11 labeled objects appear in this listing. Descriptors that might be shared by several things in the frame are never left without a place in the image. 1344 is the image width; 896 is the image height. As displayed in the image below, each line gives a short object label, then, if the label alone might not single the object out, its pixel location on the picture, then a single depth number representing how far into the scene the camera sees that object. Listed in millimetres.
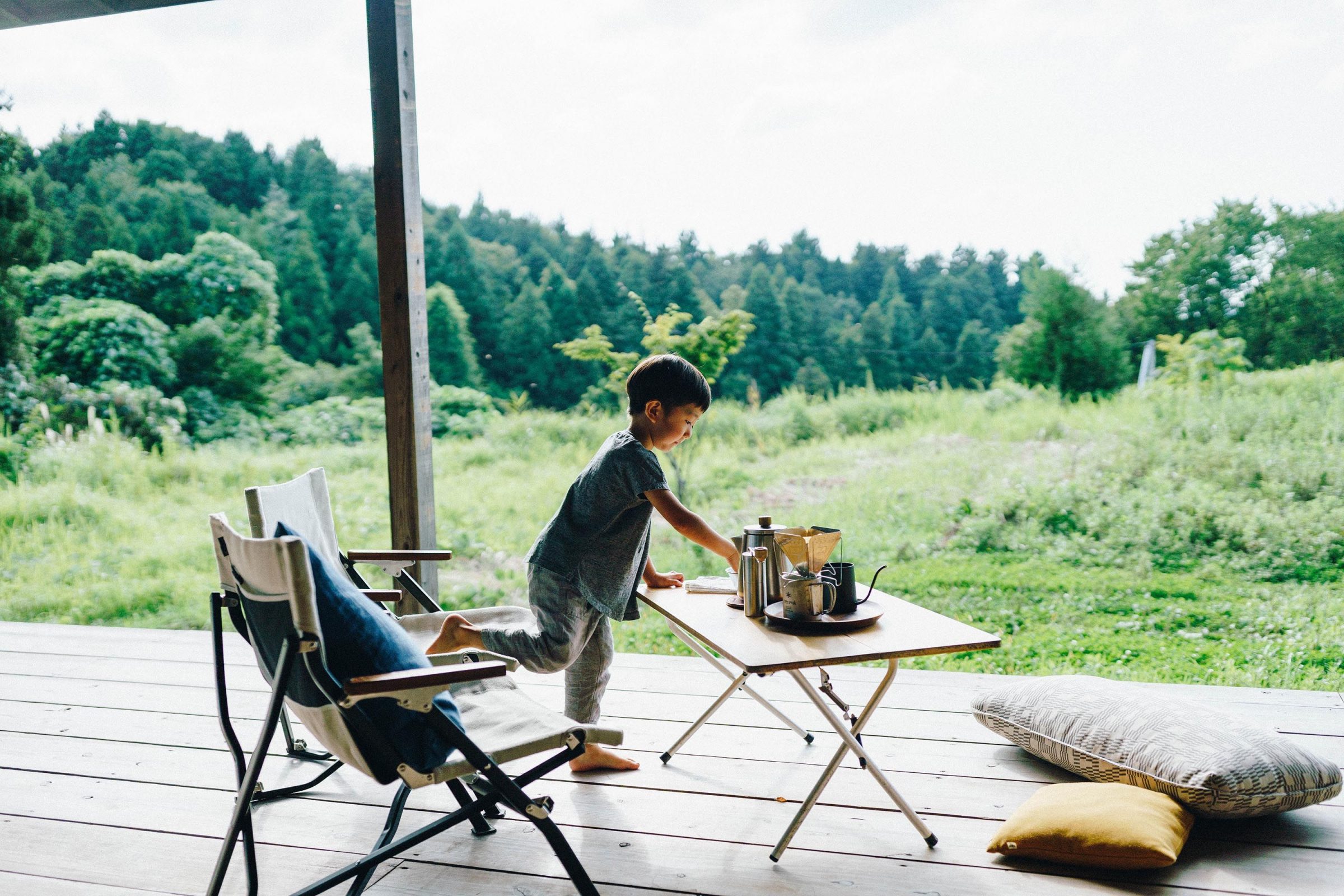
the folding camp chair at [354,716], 1624
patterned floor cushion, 2195
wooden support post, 3059
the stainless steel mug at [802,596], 2064
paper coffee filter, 2170
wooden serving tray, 2033
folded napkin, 2508
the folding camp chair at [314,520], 2242
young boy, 2453
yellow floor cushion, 2033
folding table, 1849
